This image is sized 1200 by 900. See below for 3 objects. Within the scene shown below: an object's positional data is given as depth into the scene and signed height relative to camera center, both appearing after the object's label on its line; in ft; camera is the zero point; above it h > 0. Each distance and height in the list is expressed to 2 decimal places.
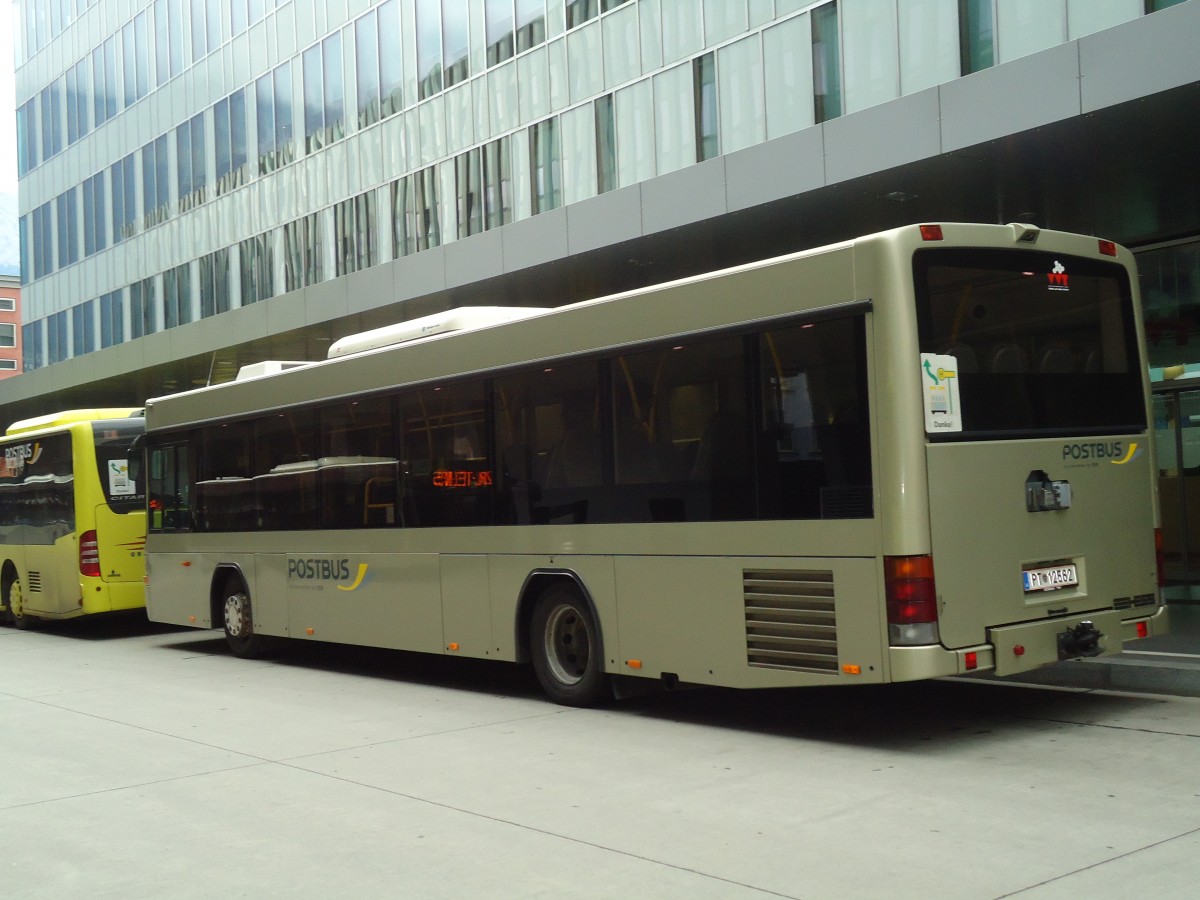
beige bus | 26.08 +0.55
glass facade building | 44.42 +18.80
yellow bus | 60.03 +0.60
